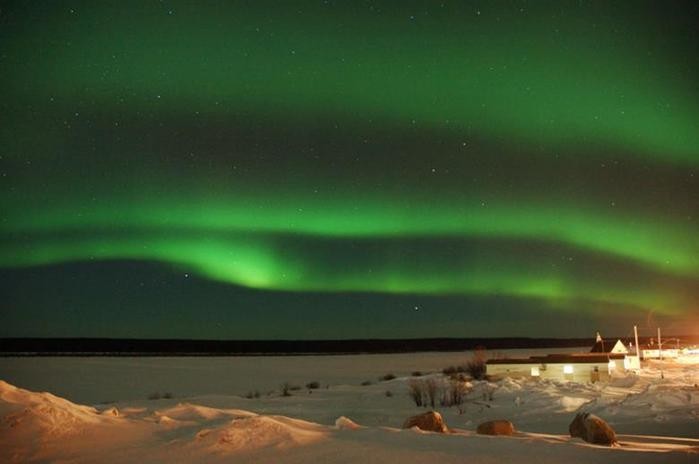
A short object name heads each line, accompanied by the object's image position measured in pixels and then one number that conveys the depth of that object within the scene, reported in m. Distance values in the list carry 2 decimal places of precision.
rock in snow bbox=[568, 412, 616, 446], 13.66
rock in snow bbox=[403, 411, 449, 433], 15.13
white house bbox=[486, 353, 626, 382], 47.28
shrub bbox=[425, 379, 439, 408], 31.38
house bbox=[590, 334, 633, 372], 66.09
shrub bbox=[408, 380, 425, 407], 32.04
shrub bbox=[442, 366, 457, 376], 52.86
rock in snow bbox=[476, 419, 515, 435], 14.46
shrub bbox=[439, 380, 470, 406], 31.38
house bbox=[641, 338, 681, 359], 82.12
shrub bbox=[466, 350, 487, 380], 51.72
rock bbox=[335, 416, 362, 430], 13.25
